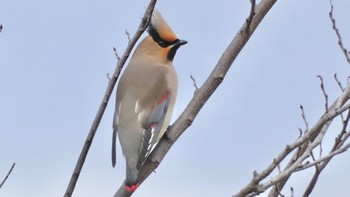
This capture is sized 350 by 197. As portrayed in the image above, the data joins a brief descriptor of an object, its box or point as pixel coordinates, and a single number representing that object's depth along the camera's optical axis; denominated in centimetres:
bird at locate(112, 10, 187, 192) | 911
